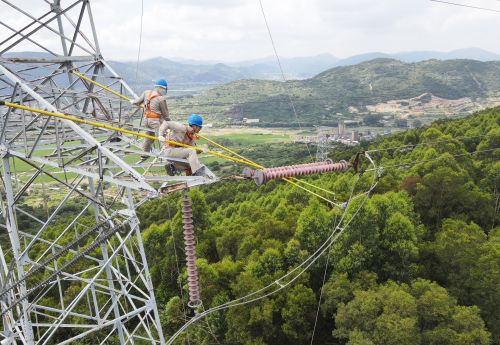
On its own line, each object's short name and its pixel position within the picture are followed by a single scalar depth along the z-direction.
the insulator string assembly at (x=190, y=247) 12.35
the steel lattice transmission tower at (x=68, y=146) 12.33
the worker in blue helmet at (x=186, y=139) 12.37
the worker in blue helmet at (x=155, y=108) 14.28
